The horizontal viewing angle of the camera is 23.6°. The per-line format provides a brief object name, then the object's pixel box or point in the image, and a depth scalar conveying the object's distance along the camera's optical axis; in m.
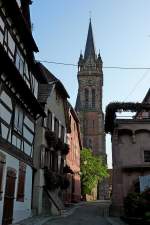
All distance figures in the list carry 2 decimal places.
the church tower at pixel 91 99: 85.12
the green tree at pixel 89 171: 55.43
